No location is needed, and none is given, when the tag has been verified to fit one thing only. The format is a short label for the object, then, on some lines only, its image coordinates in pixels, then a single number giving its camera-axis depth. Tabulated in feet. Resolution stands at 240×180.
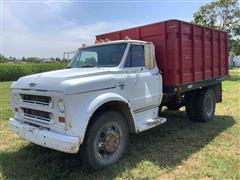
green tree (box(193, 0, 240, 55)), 61.67
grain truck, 9.44
